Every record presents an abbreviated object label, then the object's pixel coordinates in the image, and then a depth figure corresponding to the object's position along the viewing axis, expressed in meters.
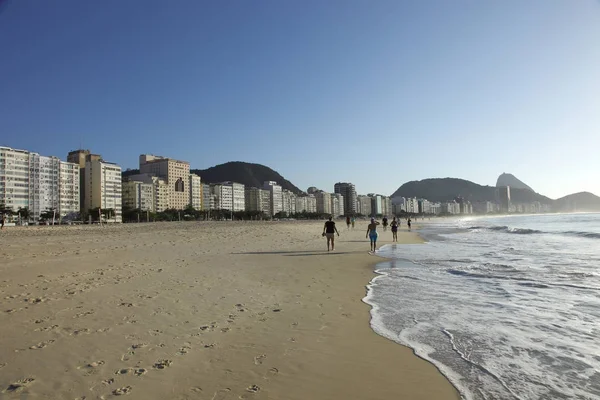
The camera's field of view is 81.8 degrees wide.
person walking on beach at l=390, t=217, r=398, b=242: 23.87
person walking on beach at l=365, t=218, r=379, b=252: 16.34
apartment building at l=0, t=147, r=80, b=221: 98.44
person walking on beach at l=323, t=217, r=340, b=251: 16.44
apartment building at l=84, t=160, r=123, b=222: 124.50
